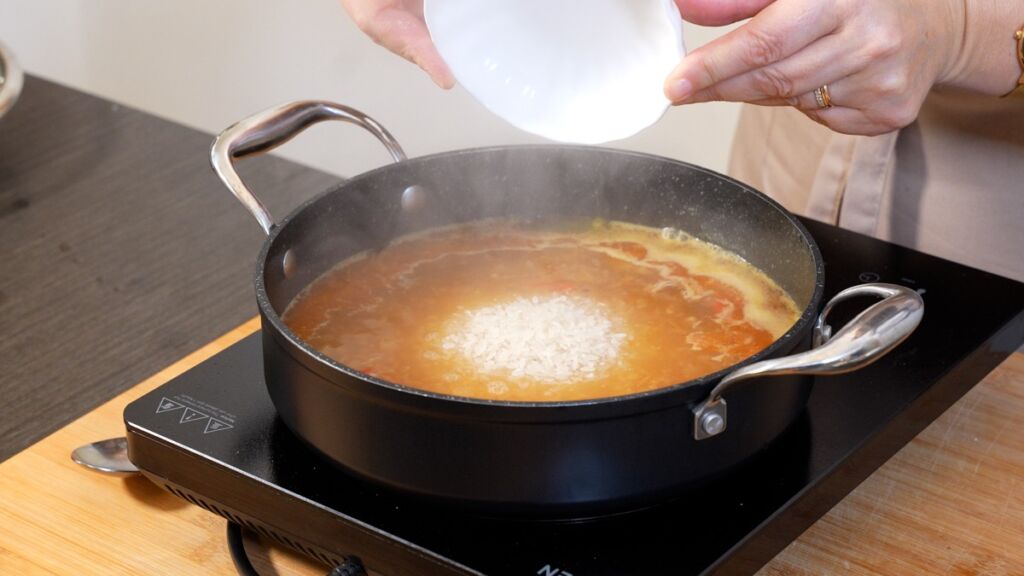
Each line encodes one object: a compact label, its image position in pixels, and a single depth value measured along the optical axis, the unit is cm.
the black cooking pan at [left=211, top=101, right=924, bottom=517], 83
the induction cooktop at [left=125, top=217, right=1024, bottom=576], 88
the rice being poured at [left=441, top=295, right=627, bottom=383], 104
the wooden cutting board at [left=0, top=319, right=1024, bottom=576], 101
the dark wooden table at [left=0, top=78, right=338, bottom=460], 138
